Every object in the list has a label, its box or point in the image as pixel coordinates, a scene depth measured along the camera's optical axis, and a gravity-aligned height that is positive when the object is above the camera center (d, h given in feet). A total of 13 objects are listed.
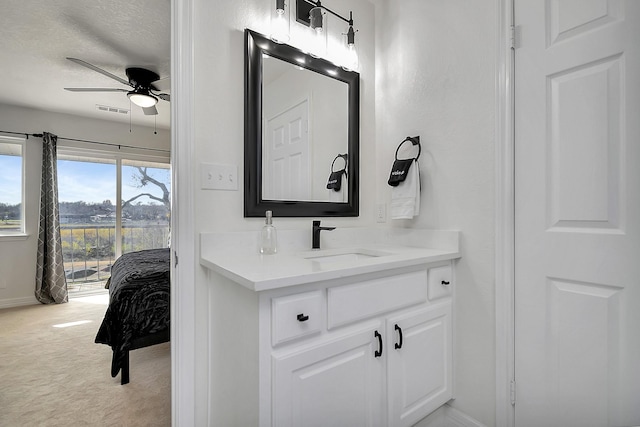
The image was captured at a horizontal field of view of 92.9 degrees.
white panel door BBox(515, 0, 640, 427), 3.53 -0.03
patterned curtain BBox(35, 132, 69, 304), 12.86 -0.93
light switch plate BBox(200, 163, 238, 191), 4.27 +0.53
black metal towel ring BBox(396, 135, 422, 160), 5.59 +1.30
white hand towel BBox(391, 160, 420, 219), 5.41 +0.28
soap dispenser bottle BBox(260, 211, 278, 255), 4.57 -0.38
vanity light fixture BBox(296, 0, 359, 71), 5.06 +3.23
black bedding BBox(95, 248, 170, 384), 6.56 -2.26
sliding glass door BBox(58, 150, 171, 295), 14.28 +0.12
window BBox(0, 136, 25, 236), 12.61 +1.16
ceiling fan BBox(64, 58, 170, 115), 9.69 +4.19
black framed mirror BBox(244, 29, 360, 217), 4.69 +1.38
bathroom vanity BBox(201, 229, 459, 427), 3.04 -1.41
